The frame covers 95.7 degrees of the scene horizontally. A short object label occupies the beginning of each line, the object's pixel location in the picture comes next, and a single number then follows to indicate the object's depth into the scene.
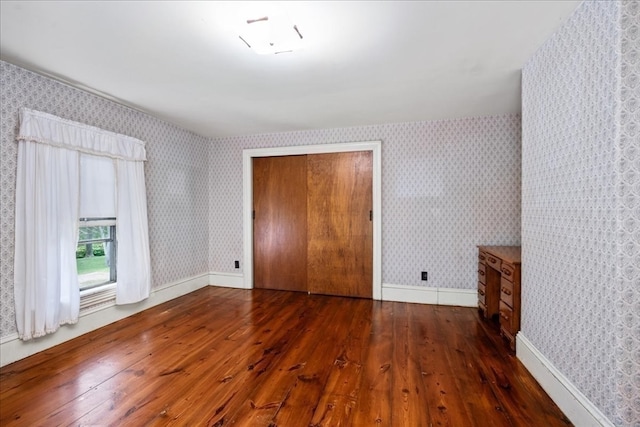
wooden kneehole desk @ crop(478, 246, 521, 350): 2.41
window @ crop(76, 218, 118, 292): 2.89
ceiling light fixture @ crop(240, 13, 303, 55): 1.67
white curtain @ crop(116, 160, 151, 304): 3.10
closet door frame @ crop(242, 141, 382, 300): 3.85
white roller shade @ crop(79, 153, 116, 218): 2.79
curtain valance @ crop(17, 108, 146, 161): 2.33
